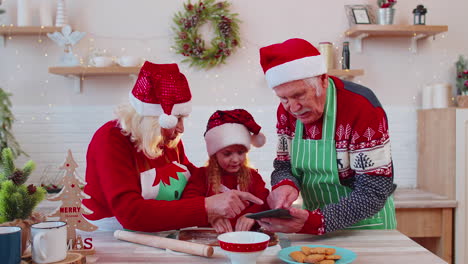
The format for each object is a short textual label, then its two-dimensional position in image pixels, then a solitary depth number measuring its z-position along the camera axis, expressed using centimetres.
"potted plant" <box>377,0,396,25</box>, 405
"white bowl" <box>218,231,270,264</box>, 140
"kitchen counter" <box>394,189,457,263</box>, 375
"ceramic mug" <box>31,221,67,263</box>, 139
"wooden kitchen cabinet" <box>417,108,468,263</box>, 371
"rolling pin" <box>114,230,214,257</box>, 157
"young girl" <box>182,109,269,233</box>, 226
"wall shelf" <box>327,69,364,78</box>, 403
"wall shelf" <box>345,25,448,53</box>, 400
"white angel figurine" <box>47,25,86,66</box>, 398
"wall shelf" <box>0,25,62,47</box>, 402
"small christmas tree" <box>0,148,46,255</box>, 147
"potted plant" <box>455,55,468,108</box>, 400
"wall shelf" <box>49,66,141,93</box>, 392
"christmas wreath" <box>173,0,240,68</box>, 414
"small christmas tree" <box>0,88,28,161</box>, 382
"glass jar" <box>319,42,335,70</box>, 407
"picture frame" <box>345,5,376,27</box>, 412
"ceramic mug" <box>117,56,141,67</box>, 398
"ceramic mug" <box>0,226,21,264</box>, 130
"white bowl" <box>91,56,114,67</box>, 398
